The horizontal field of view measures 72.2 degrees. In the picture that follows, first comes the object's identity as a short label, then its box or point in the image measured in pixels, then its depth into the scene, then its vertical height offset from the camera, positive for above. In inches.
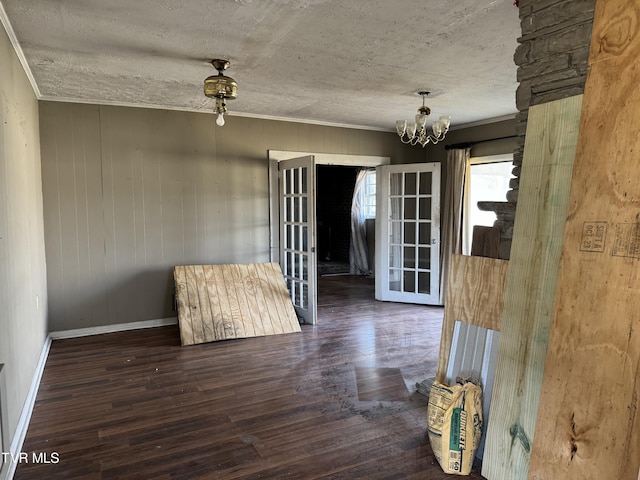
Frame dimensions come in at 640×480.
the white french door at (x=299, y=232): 196.5 -12.5
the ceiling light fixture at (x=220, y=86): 131.0 +35.7
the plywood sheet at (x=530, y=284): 75.3 -13.7
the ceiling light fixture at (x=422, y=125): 164.9 +31.5
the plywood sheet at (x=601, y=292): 60.5 -12.6
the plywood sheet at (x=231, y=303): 179.8 -42.4
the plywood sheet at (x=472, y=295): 91.8 -19.4
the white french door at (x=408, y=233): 238.8 -15.3
